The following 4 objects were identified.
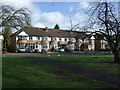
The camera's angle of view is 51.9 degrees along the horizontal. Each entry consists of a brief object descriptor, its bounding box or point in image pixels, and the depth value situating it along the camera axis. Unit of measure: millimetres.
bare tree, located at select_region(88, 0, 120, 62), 15177
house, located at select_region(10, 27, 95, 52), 44586
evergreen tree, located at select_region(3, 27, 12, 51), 43550
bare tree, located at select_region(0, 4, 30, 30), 27054
